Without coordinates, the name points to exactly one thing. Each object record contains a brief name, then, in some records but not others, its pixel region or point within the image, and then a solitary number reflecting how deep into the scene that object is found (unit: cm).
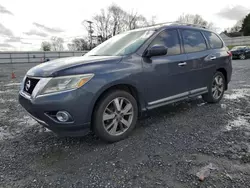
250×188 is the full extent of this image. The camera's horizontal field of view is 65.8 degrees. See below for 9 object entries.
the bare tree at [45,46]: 4925
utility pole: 5331
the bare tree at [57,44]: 5396
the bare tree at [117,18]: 5631
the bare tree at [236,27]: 6649
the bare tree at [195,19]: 5890
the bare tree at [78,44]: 5558
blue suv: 245
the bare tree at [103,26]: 5722
